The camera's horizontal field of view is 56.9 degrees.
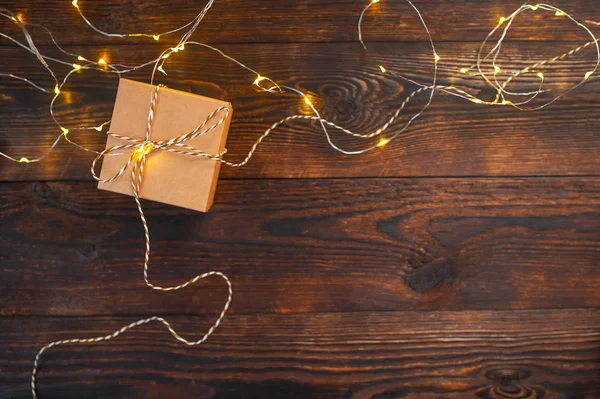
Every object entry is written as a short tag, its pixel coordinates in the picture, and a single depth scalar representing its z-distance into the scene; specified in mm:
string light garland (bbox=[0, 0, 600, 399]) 1081
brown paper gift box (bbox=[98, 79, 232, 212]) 1008
